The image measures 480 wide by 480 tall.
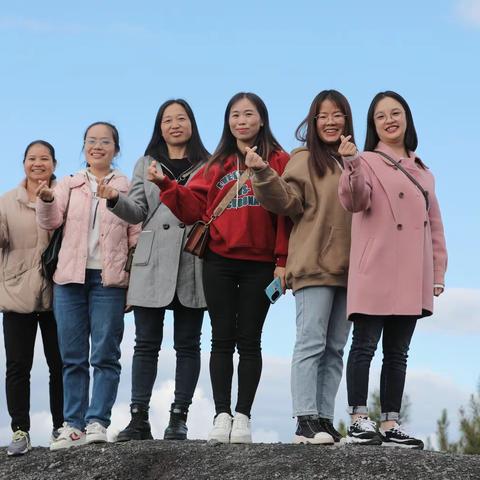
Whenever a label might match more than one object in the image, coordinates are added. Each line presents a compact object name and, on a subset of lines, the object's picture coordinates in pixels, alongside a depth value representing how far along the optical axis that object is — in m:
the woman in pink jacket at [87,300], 7.57
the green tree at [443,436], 19.62
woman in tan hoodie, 6.68
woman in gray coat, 7.42
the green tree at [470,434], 19.48
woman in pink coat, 6.52
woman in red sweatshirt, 6.92
